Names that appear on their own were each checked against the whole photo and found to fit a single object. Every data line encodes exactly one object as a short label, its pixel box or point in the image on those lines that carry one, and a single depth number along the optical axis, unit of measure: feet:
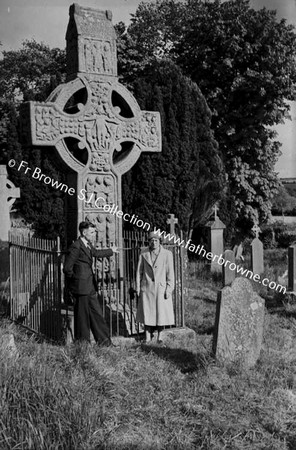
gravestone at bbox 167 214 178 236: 43.27
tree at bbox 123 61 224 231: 57.62
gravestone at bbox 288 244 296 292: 37.29
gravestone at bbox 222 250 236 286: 35.80
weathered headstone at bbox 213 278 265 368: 20.63
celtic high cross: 25.90
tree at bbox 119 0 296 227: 70.08
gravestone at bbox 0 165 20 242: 53.62
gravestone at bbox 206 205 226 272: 53.93
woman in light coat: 24.76
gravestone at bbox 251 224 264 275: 47.09
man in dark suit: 22.71
